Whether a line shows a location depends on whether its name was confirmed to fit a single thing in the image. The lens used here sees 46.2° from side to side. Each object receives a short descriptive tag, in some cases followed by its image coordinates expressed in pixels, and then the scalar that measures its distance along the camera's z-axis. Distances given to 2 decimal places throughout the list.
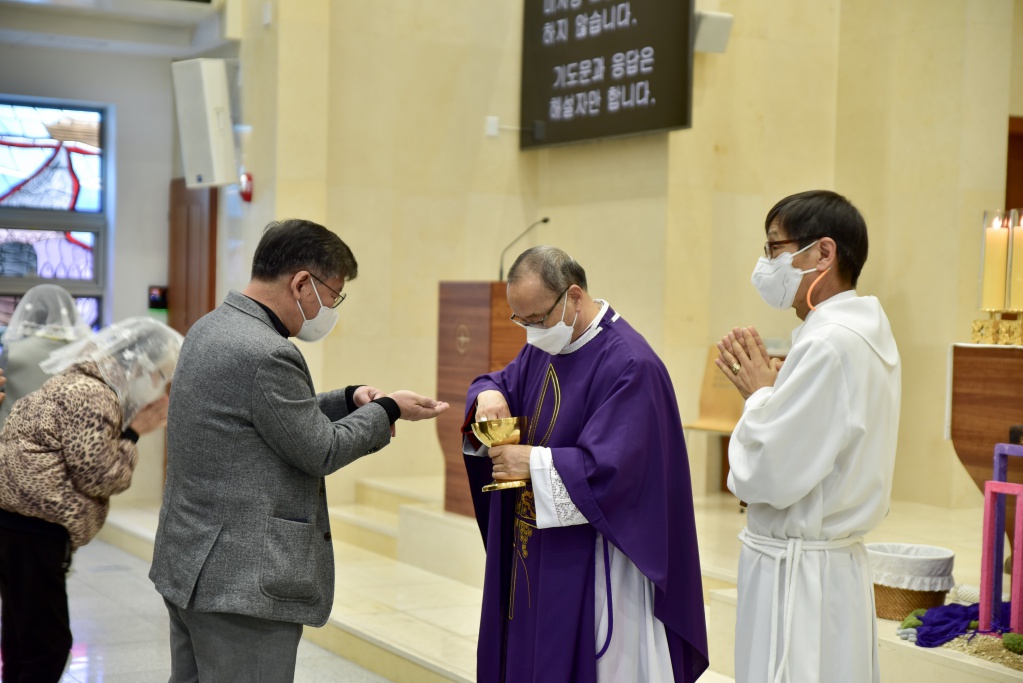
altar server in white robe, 2.66
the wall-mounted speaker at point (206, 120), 8.46
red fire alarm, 8.55
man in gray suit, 2.67
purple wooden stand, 3.89
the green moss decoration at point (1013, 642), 3.71
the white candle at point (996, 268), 4.56
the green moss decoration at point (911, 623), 4.11
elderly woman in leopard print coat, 3.58
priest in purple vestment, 3.00
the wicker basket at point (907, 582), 4.28
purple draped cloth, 3.95
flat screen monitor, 7.22
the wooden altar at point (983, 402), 4.53
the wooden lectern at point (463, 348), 6.77
